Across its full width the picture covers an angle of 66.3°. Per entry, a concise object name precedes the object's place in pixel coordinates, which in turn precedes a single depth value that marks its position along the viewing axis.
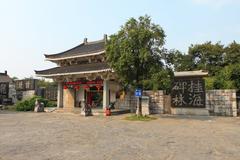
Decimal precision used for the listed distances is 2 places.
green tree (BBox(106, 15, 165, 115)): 12.85
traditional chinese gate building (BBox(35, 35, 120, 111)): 17.09
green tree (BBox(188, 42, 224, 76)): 28.02
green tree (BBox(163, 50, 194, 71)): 13.55
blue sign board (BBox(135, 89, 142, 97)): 13.54
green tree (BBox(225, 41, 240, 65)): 26.71
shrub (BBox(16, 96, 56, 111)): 21.05
